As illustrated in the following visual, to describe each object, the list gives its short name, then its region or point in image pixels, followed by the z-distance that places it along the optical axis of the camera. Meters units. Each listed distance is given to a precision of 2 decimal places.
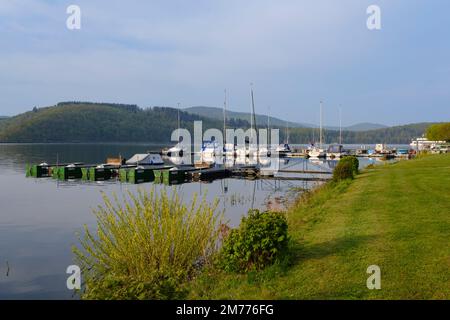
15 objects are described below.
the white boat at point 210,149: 111.58
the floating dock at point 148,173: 53.03
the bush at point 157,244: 11.42
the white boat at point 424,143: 126.31
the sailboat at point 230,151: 112.19
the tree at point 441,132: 102.12
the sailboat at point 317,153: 105.94
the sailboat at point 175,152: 136.75
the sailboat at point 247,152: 110.12
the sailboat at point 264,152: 115.19
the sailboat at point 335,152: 104.06
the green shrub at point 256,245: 10.28
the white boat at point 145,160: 76.31
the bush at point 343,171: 33.84
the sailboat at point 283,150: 121.08
